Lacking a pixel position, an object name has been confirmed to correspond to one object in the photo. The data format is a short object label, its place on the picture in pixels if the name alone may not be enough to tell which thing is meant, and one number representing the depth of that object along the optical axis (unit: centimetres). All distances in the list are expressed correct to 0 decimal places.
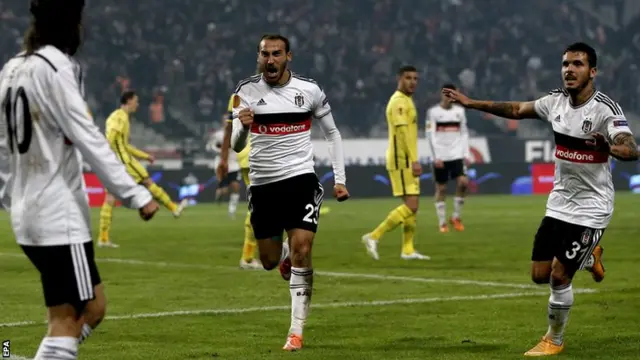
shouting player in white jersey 954
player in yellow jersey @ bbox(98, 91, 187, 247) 1897
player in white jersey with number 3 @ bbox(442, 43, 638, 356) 848
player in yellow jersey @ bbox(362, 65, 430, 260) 1639
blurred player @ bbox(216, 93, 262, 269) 1271
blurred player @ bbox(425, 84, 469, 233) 2239
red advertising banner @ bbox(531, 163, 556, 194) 3800
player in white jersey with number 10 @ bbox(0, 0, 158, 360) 538
